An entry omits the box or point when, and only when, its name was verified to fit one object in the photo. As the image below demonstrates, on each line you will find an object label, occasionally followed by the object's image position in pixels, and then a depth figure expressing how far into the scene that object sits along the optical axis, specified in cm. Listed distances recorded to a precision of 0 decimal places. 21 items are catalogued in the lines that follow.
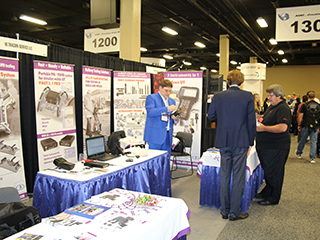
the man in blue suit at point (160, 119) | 351
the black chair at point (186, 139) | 465
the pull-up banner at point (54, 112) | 365
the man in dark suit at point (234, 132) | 278
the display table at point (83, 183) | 214
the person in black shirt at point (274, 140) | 315
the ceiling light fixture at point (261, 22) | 714
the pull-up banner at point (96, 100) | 443
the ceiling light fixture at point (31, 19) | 750
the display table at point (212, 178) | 317
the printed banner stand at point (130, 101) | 507
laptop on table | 275
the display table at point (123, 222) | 131
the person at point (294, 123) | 1054
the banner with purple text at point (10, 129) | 319
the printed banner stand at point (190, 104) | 531
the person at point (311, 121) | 591
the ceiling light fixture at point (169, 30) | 919
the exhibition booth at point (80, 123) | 233
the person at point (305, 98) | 715
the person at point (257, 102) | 754
